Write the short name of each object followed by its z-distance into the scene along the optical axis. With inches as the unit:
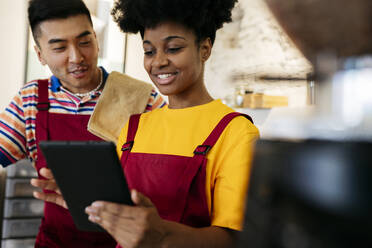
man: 51.5
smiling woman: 31.8
